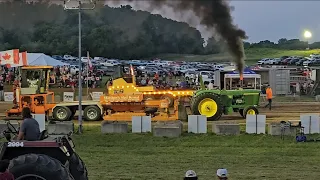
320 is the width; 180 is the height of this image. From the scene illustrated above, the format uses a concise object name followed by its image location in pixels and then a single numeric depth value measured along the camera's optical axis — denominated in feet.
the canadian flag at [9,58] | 121.99
